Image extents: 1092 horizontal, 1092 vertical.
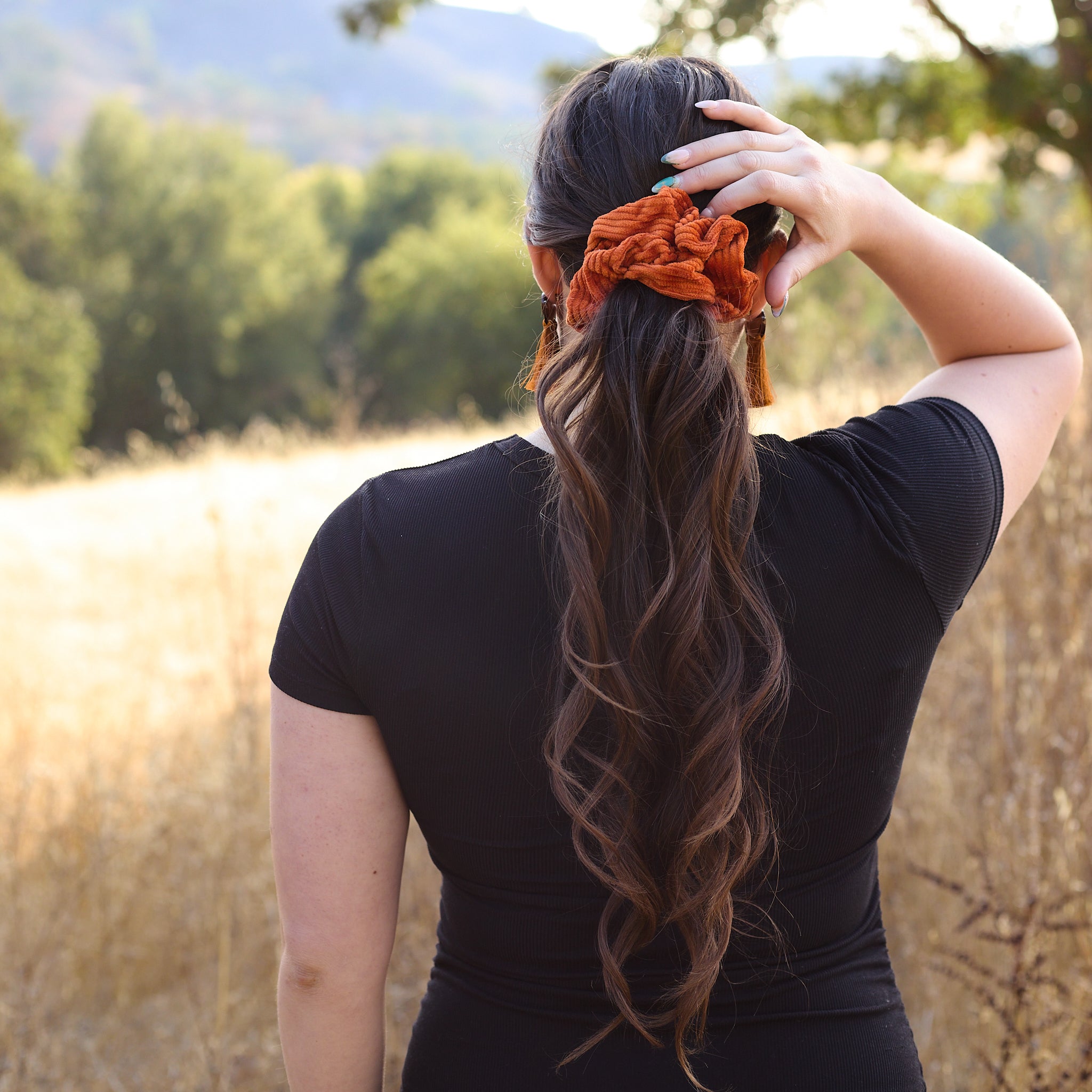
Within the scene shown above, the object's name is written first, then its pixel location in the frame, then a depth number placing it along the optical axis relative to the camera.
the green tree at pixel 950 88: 6.34
